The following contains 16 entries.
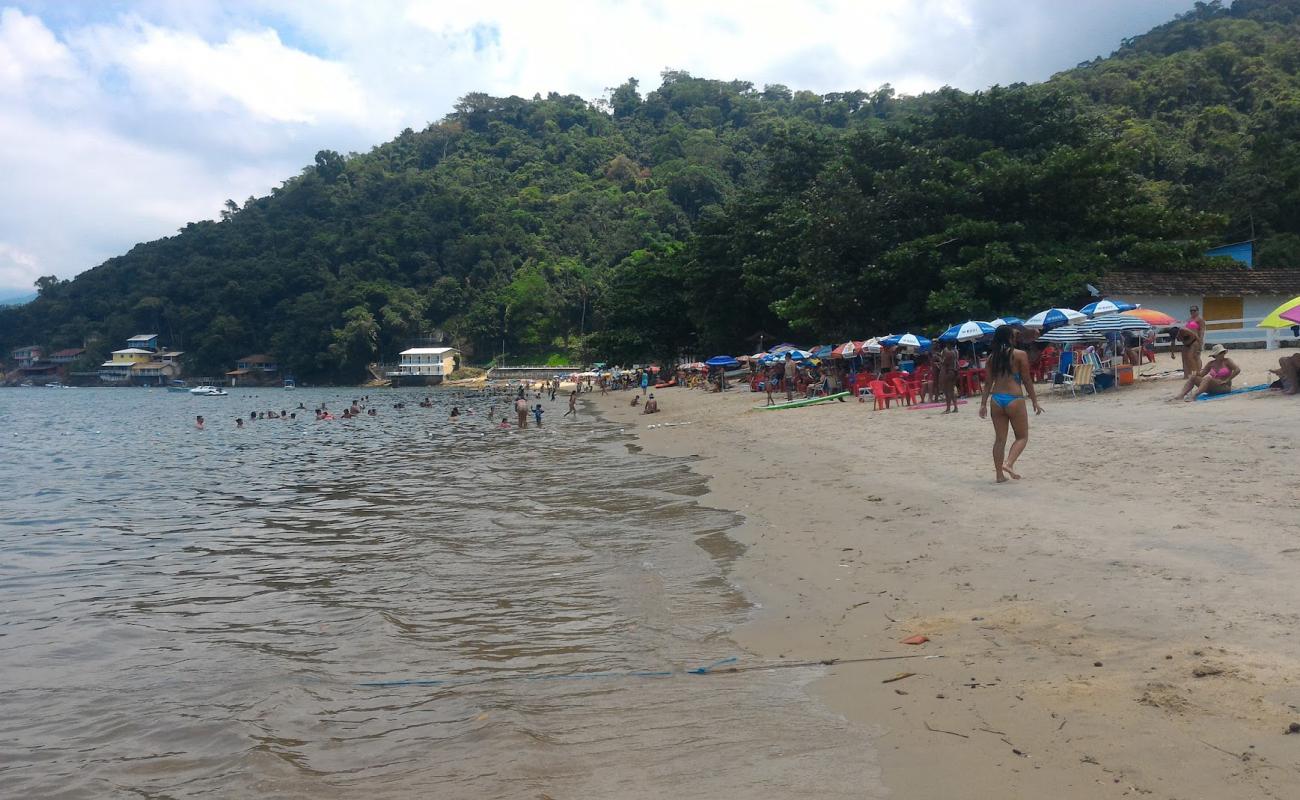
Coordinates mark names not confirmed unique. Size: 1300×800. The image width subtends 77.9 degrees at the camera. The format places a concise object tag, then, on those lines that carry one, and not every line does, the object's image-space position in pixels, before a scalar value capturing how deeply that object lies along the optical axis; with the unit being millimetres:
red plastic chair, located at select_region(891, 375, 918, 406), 19688
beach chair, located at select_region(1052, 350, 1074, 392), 17328
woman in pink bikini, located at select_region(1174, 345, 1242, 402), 12711
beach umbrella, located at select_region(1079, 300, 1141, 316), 19281
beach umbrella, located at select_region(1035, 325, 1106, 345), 17625
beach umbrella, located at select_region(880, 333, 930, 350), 23000
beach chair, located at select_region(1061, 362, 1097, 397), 15938
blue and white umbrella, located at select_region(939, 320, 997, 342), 20172
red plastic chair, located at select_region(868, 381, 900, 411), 19147
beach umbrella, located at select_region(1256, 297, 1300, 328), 13031
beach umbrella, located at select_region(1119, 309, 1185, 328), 17109
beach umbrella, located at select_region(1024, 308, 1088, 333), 18688
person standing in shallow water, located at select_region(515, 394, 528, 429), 28653
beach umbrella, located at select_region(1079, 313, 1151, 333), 17156
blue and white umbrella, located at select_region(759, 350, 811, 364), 29062
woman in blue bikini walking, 8406
